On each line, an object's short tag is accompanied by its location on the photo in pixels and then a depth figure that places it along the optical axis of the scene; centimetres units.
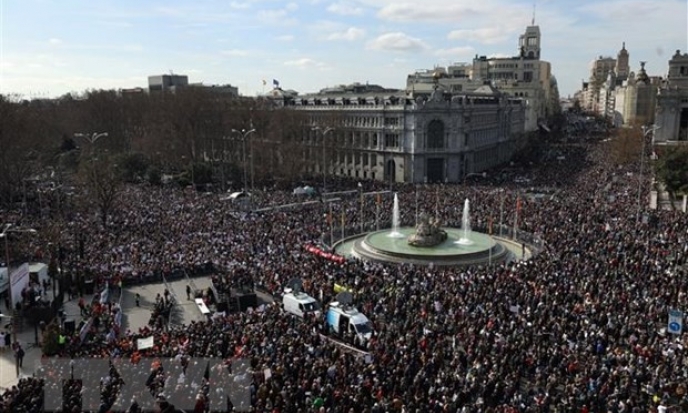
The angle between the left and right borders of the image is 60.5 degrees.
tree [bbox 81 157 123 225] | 4666
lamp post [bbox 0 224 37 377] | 2270
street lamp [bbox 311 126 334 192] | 7140
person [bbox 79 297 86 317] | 2778
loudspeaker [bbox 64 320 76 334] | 2527
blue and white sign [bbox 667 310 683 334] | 2323
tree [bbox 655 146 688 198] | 5466
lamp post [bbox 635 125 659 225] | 4269
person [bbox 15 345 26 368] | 2286
